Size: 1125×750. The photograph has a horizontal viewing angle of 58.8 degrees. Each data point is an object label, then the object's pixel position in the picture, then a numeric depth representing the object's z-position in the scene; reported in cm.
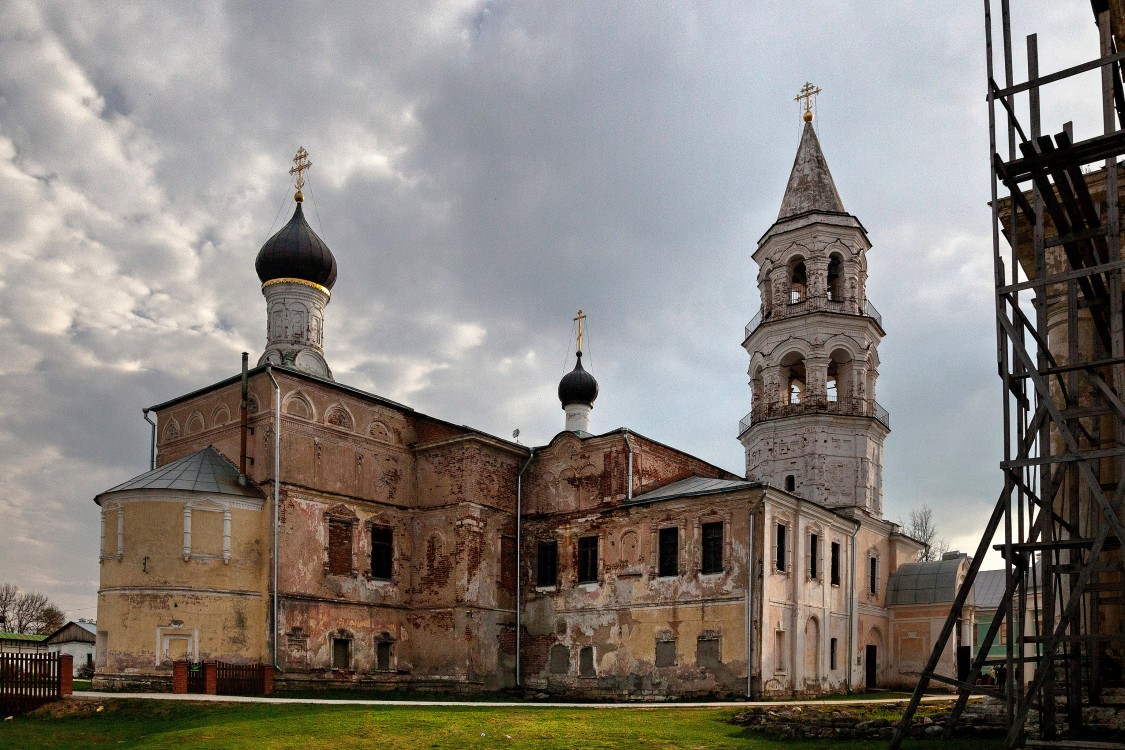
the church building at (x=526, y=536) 2398
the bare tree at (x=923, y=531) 5700
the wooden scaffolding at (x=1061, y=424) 1056
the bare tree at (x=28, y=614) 7800
